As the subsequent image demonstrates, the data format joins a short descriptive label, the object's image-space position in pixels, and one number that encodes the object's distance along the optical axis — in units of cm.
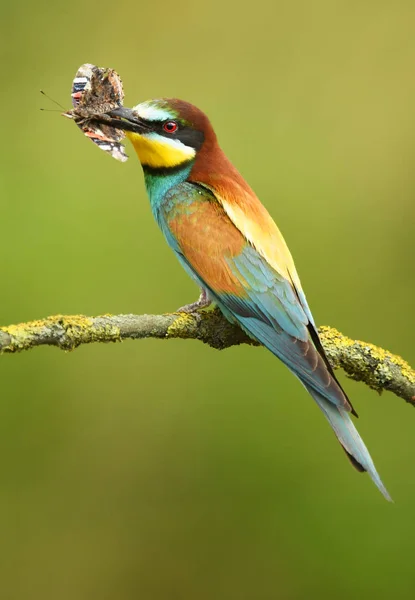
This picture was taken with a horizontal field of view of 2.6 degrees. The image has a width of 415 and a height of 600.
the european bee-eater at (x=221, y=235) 516
